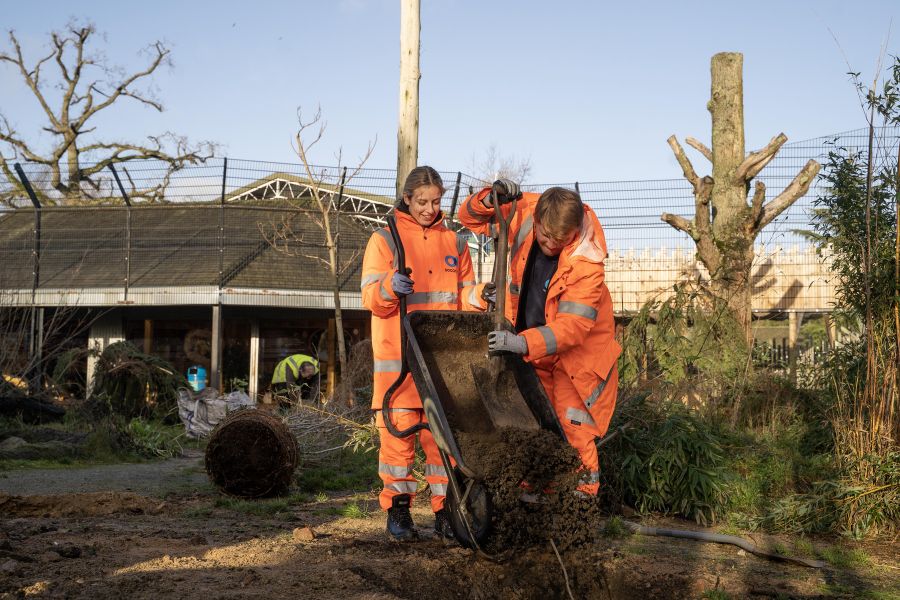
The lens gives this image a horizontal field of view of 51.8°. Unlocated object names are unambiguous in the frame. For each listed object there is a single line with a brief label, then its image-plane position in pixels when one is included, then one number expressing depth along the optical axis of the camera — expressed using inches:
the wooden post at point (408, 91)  332.5
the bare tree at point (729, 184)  425.1
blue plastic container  643.5
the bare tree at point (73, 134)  1078.4
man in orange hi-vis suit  175.3
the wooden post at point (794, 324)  571.2
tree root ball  271.3
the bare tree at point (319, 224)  557.6
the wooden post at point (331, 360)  659.4
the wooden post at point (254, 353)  674.8
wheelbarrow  161.6
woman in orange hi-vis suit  199.5
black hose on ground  196.4
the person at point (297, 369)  521.0
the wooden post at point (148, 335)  688.4
